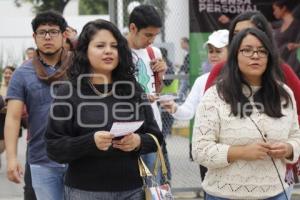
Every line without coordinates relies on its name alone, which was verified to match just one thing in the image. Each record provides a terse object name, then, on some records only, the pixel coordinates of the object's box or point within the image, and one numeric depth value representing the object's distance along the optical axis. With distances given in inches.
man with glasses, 256.9
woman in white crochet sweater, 199.2
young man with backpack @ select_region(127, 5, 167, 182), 294.5
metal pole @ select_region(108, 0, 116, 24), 405.9
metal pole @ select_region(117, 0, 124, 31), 421.0
